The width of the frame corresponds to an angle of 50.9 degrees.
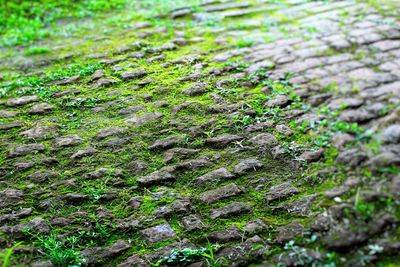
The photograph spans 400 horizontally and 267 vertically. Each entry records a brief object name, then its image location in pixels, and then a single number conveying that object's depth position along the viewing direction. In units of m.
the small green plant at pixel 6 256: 2.44
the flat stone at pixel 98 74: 4.44
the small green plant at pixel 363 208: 2.58
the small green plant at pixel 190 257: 2.54
